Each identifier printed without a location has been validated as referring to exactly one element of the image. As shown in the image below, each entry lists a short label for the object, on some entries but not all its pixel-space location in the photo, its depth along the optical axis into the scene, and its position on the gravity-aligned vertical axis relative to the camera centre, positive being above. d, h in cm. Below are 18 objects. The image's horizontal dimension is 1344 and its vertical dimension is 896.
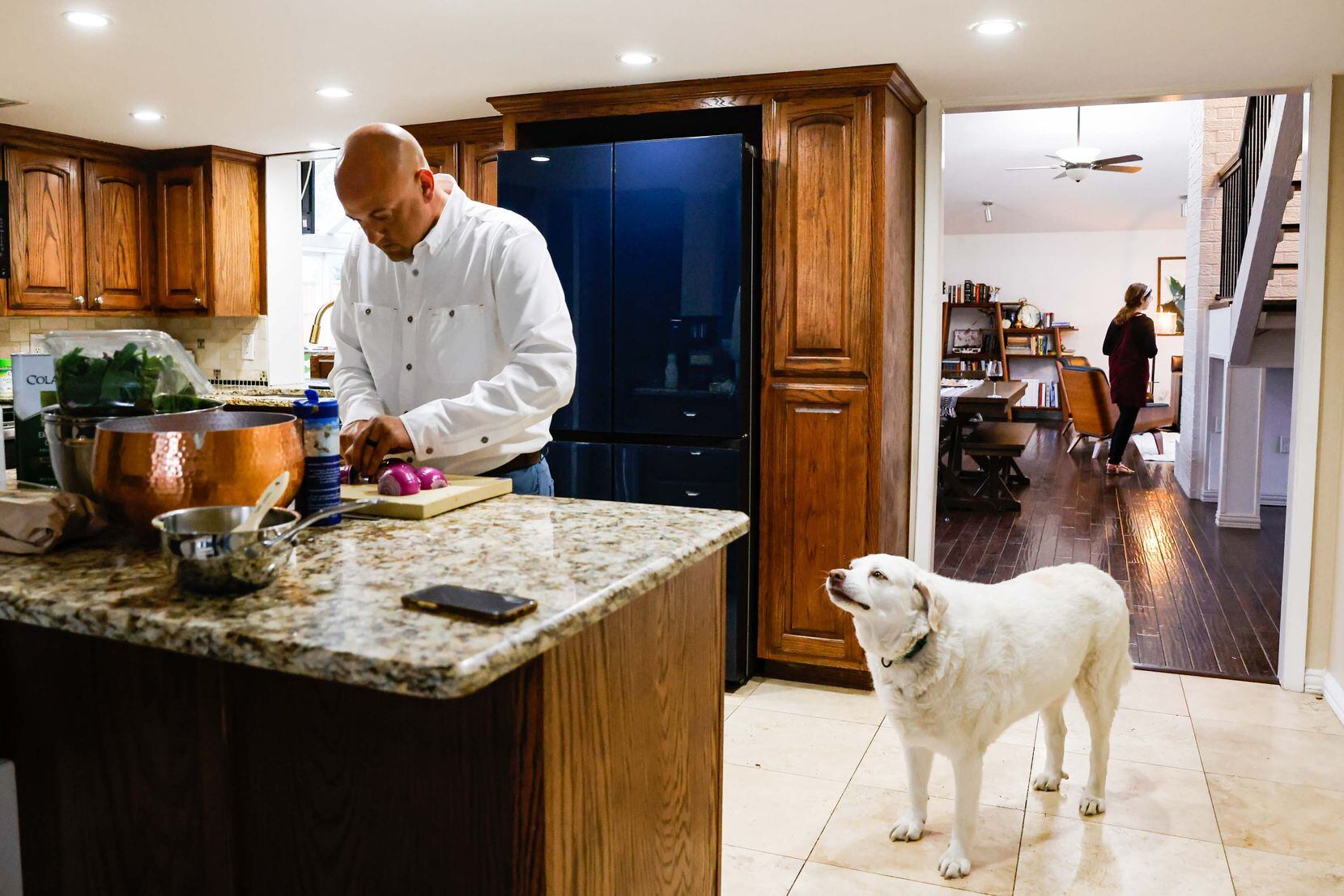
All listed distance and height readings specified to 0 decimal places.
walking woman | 857 +0
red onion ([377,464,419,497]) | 166 -19
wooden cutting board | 159 -21
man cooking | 196 +8
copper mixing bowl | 127 -13
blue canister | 148 -13
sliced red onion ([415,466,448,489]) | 171 -19
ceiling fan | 779 +152
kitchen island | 102 -40
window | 757 +85
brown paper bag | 126 -20
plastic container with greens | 143 -2
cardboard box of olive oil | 155 -8
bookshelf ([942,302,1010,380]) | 1246 +12
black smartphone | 101 -24
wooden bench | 686 -58
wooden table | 668 -28
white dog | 224 -64
